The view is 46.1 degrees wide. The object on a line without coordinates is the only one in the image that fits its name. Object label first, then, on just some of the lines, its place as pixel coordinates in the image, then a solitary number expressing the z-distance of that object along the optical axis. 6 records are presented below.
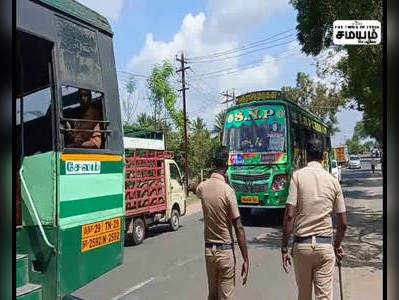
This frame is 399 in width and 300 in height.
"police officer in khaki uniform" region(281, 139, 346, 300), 3.23
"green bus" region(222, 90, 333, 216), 6.87
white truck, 5.70
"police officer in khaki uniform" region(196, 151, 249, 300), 3.29
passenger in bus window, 3.01
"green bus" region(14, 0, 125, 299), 2.73
